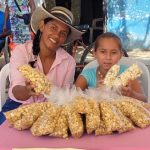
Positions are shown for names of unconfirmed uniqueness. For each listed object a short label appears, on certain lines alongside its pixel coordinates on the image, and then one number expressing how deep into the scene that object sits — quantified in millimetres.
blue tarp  5938
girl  1991
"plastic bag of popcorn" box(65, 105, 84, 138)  1242
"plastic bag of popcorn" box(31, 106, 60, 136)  1240
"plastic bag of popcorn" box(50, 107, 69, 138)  1253
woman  2129
